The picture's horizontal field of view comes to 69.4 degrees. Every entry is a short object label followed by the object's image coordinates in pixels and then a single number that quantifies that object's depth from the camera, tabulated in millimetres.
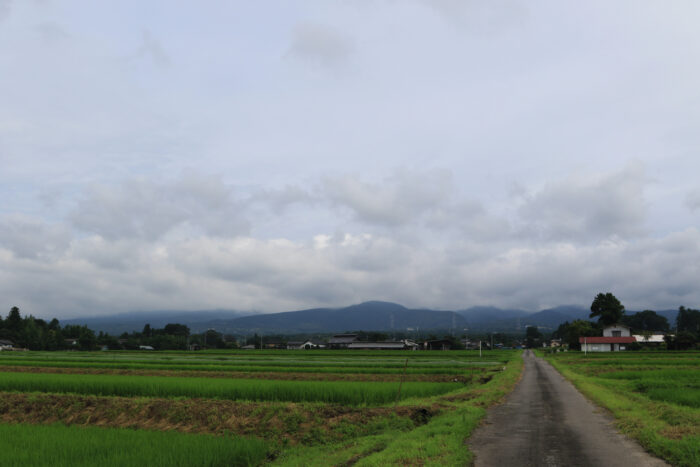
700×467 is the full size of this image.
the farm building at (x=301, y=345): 164625
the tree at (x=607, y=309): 127000
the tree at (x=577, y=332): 119938
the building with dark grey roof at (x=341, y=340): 149500
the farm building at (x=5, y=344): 129062
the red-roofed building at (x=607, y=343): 106000
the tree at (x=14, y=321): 154875
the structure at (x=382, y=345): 144375
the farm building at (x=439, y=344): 146625
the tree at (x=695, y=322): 196225
